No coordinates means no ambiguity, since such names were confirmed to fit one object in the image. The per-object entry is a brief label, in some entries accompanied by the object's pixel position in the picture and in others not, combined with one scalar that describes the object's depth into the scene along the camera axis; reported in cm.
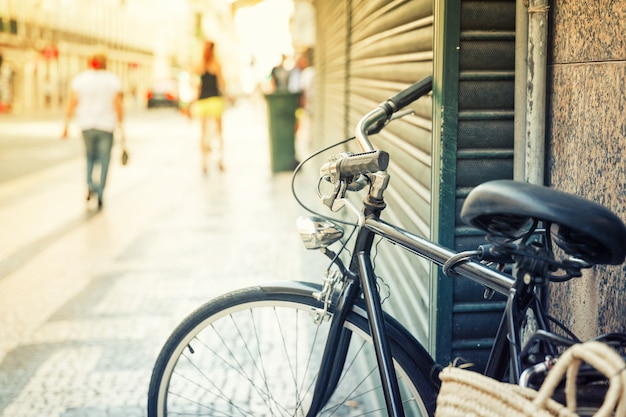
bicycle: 167
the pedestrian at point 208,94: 1435
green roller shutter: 292
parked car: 5159
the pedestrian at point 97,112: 1038
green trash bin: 1459
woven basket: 135
